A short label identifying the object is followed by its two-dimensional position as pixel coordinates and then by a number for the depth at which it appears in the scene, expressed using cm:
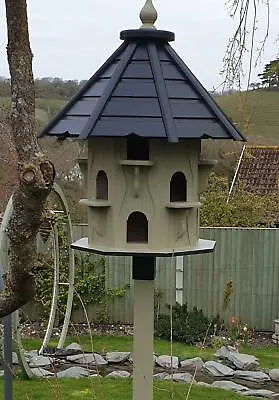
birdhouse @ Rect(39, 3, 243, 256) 318
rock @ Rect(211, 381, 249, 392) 626
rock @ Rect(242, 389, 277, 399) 609
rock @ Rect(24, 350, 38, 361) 708
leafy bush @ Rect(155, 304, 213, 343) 799
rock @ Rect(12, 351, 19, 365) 679
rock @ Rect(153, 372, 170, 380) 645
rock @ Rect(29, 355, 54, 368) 687
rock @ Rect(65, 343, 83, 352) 742
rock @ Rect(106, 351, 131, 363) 714
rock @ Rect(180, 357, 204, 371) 689
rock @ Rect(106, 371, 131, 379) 652
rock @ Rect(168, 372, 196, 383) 641
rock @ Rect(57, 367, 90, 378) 652
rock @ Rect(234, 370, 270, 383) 669
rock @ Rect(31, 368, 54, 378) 635
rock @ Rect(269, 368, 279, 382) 668
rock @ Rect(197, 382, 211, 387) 630
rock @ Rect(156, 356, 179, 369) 689
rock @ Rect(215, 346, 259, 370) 695
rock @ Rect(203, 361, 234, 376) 677
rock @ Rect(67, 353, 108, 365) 708
